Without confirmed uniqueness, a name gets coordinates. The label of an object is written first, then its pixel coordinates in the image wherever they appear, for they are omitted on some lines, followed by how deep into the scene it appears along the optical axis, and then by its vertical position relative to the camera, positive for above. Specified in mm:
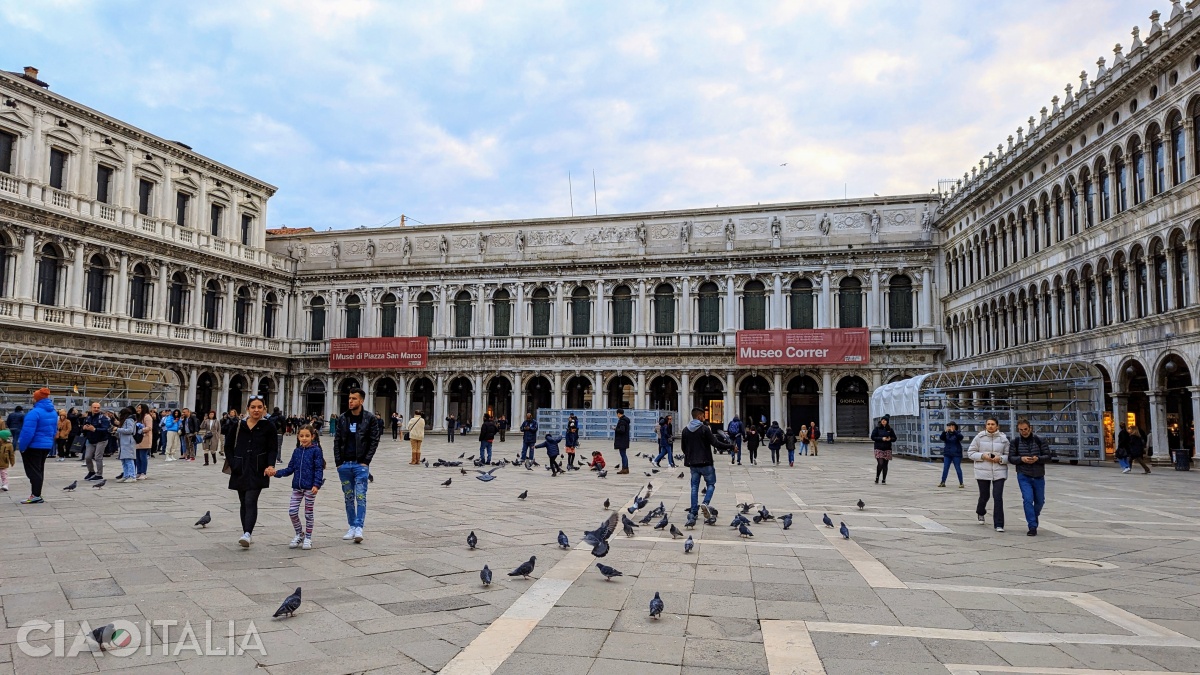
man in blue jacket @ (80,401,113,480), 14841 -760
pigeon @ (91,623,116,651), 4883 -1406
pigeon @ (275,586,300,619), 5641 -1425
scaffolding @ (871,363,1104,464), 23625 -254
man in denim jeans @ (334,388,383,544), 8727 -595
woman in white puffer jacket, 10461 -827
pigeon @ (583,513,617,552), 8203 -1360
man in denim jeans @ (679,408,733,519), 11031 -649
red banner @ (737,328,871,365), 38719 +2452
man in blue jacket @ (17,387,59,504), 11336 -572
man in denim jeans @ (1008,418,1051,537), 10094 -812
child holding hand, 8289 -784
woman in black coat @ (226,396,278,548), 8383 -654
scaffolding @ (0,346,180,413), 26703 +613
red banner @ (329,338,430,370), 43875 +2380
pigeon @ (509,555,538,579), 7031 -1452
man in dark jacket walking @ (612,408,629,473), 19453 -961
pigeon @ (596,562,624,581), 6945 -1445
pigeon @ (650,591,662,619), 5734 -1439
